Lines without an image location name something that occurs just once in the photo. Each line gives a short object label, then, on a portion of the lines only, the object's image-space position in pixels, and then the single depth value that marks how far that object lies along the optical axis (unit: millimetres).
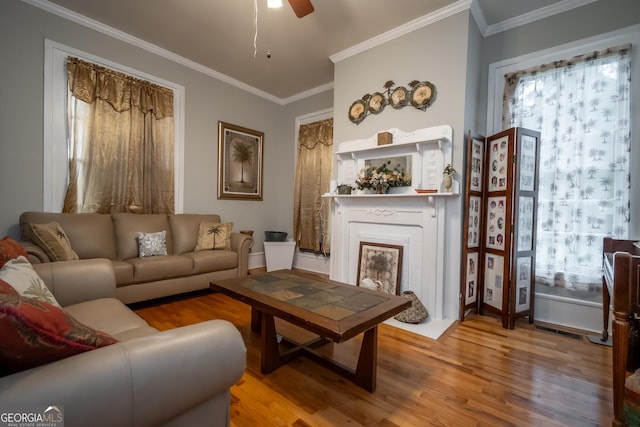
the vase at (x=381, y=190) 3059
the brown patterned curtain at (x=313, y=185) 4441
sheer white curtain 2422
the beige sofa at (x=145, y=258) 2719
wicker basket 2629
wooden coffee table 1463
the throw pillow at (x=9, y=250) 1273
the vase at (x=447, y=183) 2656
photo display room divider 2578
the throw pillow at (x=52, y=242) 2420
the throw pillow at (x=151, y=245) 3143
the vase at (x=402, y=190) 3006
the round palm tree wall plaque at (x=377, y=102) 3199
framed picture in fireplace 2951
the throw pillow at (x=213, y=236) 3596
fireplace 2742
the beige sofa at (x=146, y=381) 635
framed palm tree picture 4297
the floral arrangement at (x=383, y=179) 3014
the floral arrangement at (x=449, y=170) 2670
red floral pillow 645
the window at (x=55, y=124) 2869
